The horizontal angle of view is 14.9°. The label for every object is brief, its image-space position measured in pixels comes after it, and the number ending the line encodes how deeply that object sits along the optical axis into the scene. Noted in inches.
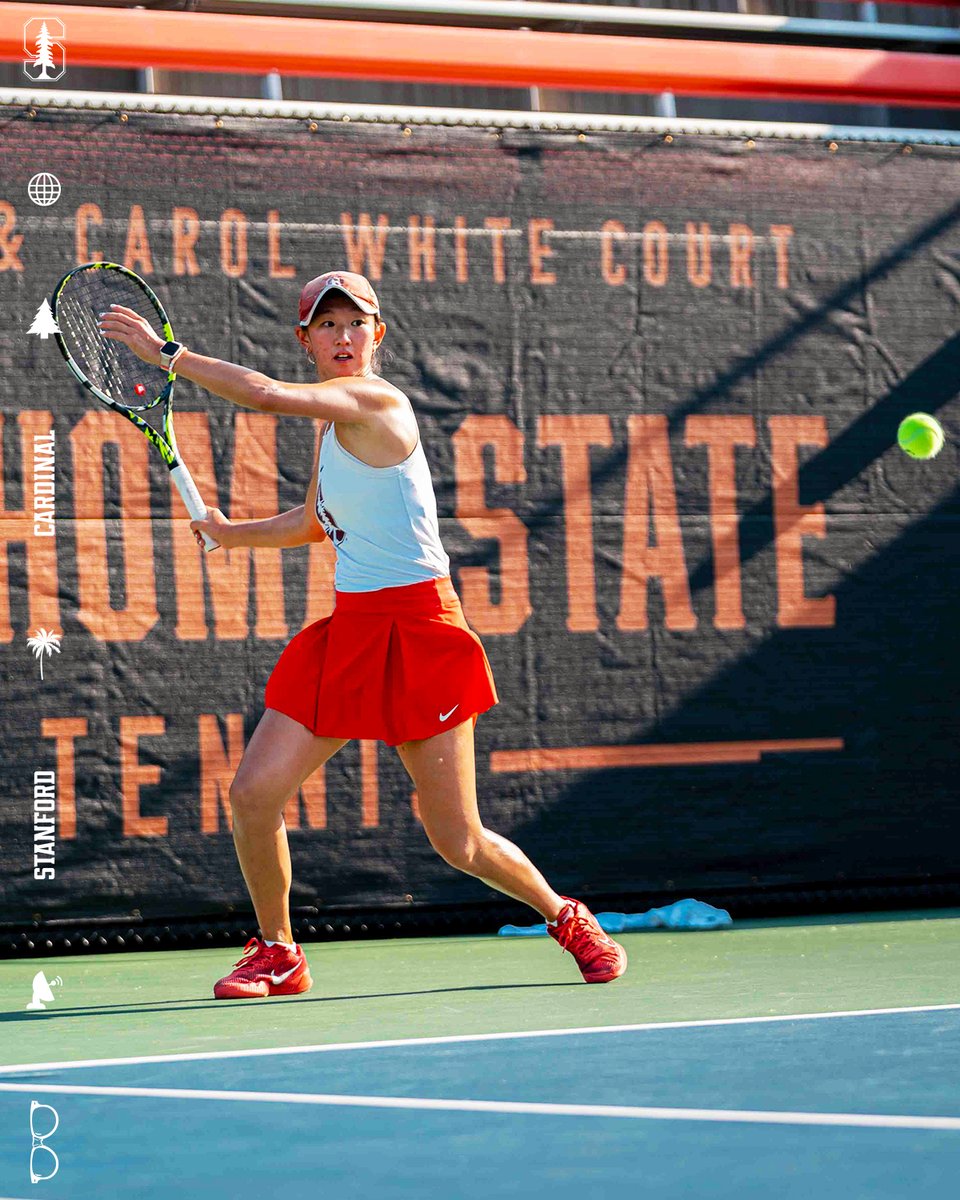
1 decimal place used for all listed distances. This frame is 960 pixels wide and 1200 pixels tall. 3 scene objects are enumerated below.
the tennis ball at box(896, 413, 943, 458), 491.6
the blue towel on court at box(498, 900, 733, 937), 468.6
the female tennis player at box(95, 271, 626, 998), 340.6
